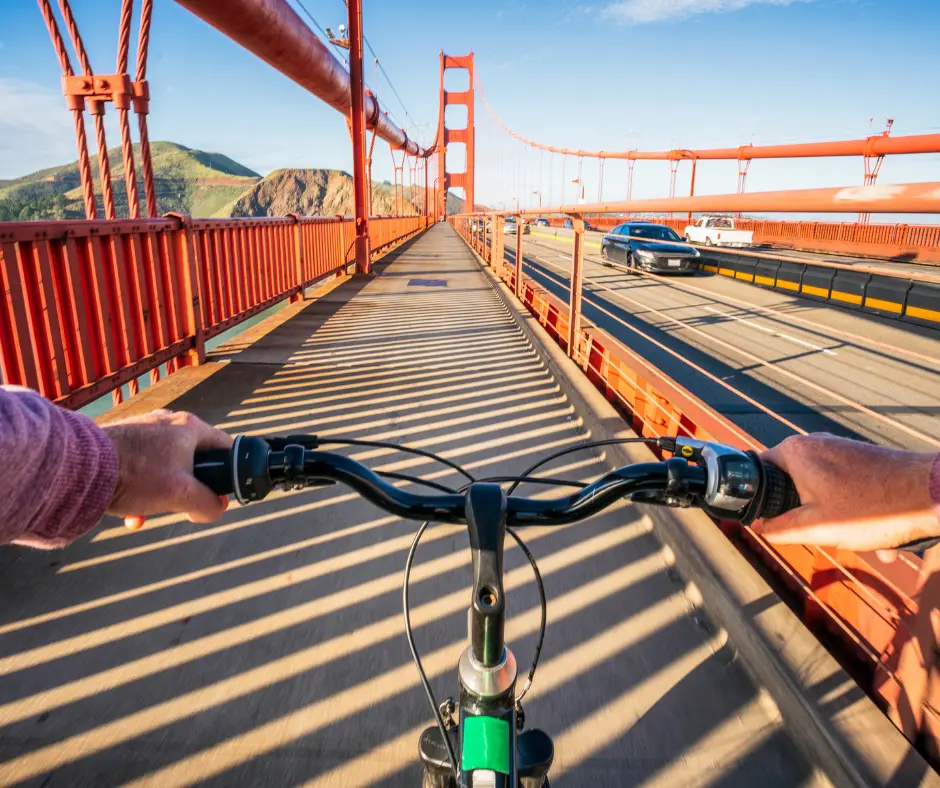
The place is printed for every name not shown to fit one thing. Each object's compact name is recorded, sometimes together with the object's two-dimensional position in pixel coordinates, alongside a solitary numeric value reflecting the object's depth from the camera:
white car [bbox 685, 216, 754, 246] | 26.22
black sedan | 15.91
